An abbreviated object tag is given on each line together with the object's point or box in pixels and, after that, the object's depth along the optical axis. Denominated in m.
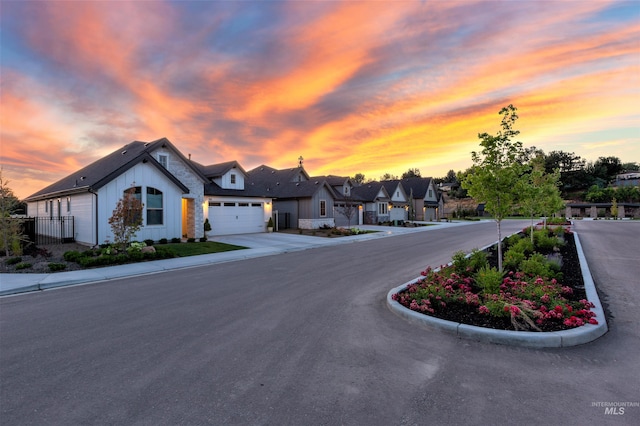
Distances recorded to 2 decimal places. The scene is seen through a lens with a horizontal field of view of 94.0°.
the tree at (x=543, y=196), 14.25
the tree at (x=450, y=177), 96.60
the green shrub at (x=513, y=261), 9.27
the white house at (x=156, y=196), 15.59
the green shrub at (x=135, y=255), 12.24
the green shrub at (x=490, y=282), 6.33
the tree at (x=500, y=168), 7.61
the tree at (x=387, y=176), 112.61
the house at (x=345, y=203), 33.38
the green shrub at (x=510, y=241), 13.67
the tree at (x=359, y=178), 106.89
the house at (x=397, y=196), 43.66
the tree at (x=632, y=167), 102.71
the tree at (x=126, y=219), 13.05
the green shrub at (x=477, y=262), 8.59
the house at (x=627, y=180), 82.06
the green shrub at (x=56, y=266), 10.46
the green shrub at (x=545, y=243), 12.65
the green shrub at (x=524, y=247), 11.05
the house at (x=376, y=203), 39.66
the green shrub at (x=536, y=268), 7.62
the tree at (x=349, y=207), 31.92
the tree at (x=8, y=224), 12.83
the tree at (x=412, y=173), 97.75
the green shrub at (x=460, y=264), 8.21
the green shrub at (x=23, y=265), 10.62
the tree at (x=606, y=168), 79.00
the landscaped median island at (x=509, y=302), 4.68
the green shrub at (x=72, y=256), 11.77
